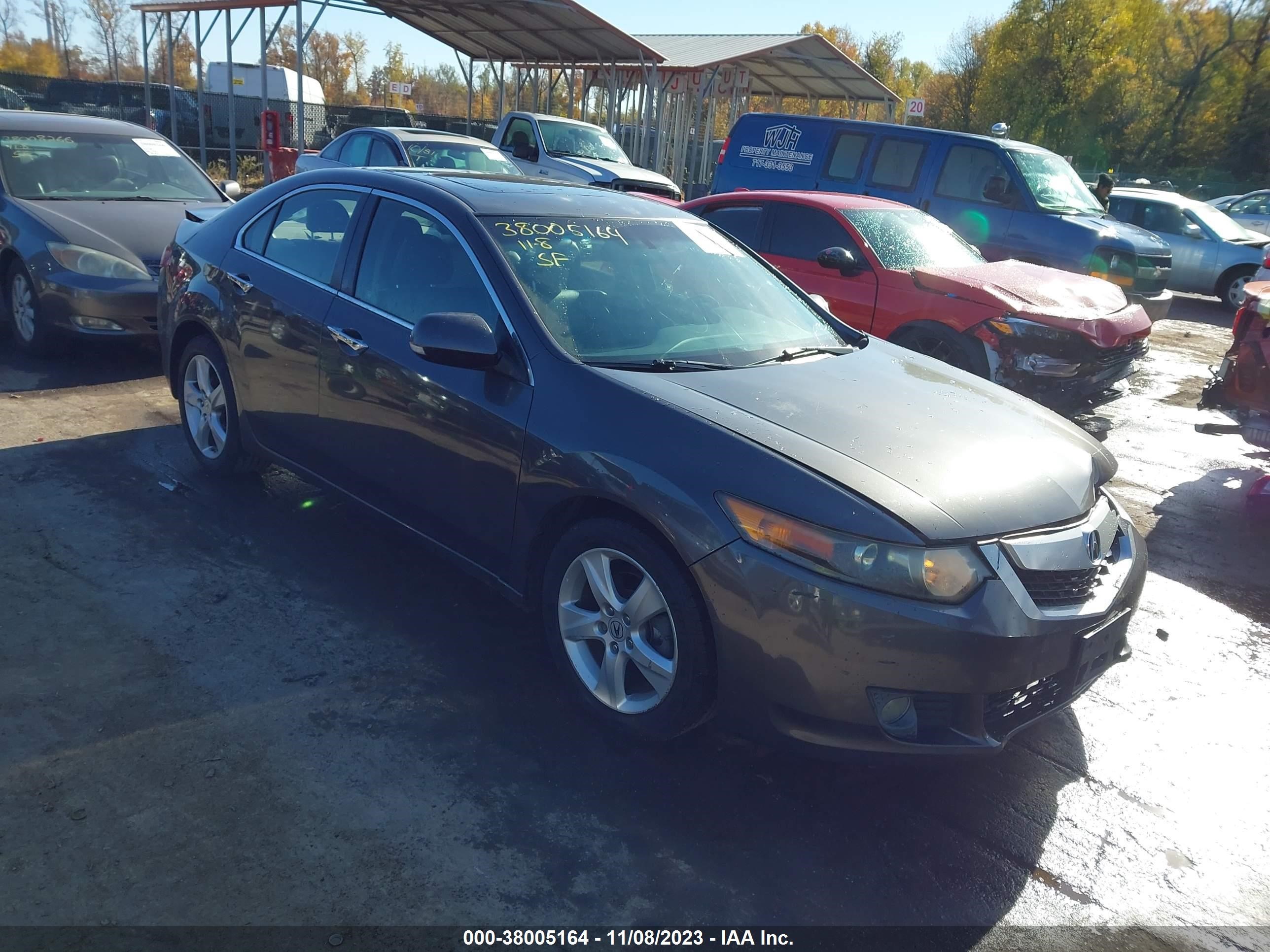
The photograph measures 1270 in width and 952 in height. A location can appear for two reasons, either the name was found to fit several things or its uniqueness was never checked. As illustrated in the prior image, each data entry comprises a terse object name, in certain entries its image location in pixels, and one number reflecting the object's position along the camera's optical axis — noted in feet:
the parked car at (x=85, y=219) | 22.44
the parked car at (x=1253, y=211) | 63.26
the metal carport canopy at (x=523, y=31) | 63.21
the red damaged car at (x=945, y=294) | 21.91
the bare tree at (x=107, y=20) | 195.31
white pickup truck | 50.26
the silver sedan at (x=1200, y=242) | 47.88
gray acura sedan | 8.91
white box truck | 82.17
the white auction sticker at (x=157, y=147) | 27.58
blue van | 33.14
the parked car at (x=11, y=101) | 87.10
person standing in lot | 42.07
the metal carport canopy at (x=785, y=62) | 76.43
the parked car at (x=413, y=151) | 42.04
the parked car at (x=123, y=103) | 81.35
